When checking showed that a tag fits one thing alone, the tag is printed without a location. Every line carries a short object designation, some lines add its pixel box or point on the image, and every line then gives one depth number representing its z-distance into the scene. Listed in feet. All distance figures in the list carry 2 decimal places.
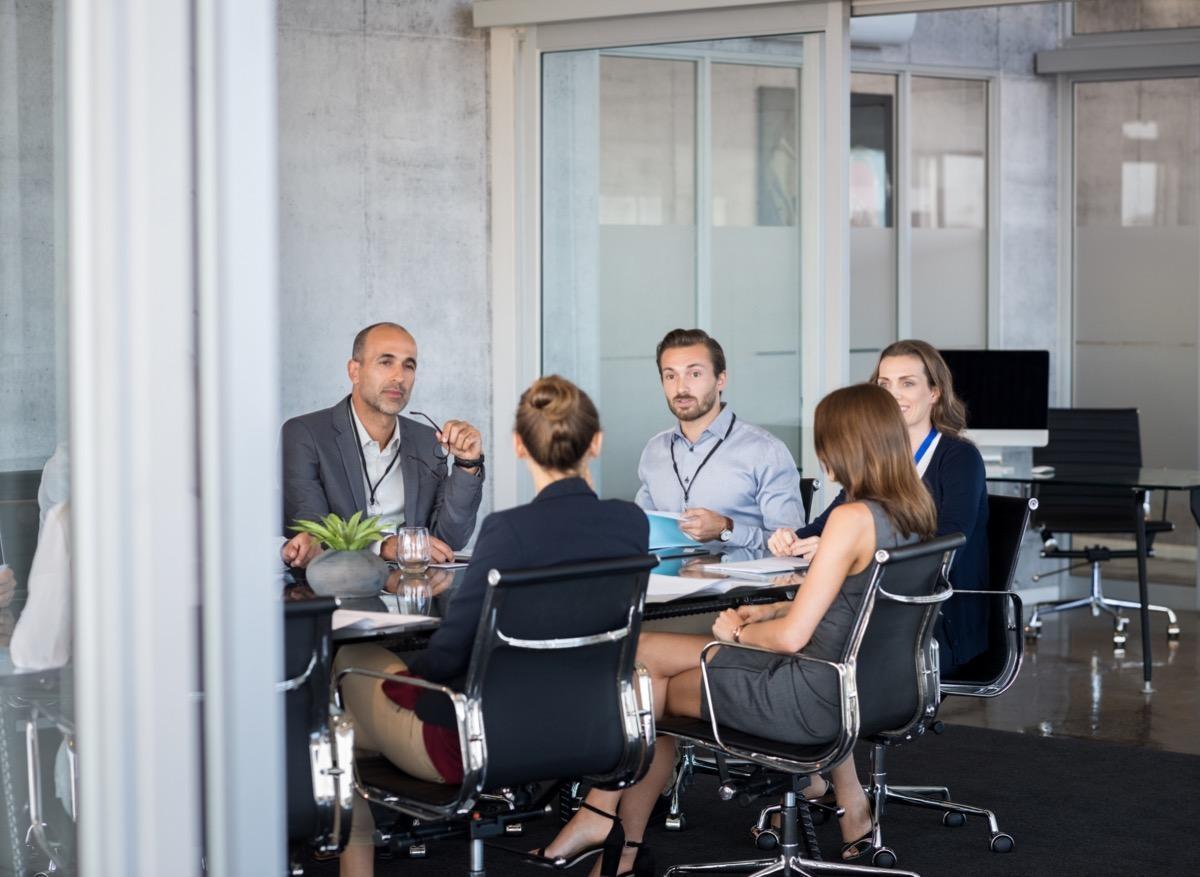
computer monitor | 26.32
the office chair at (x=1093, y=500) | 26.61
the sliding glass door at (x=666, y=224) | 21.93
